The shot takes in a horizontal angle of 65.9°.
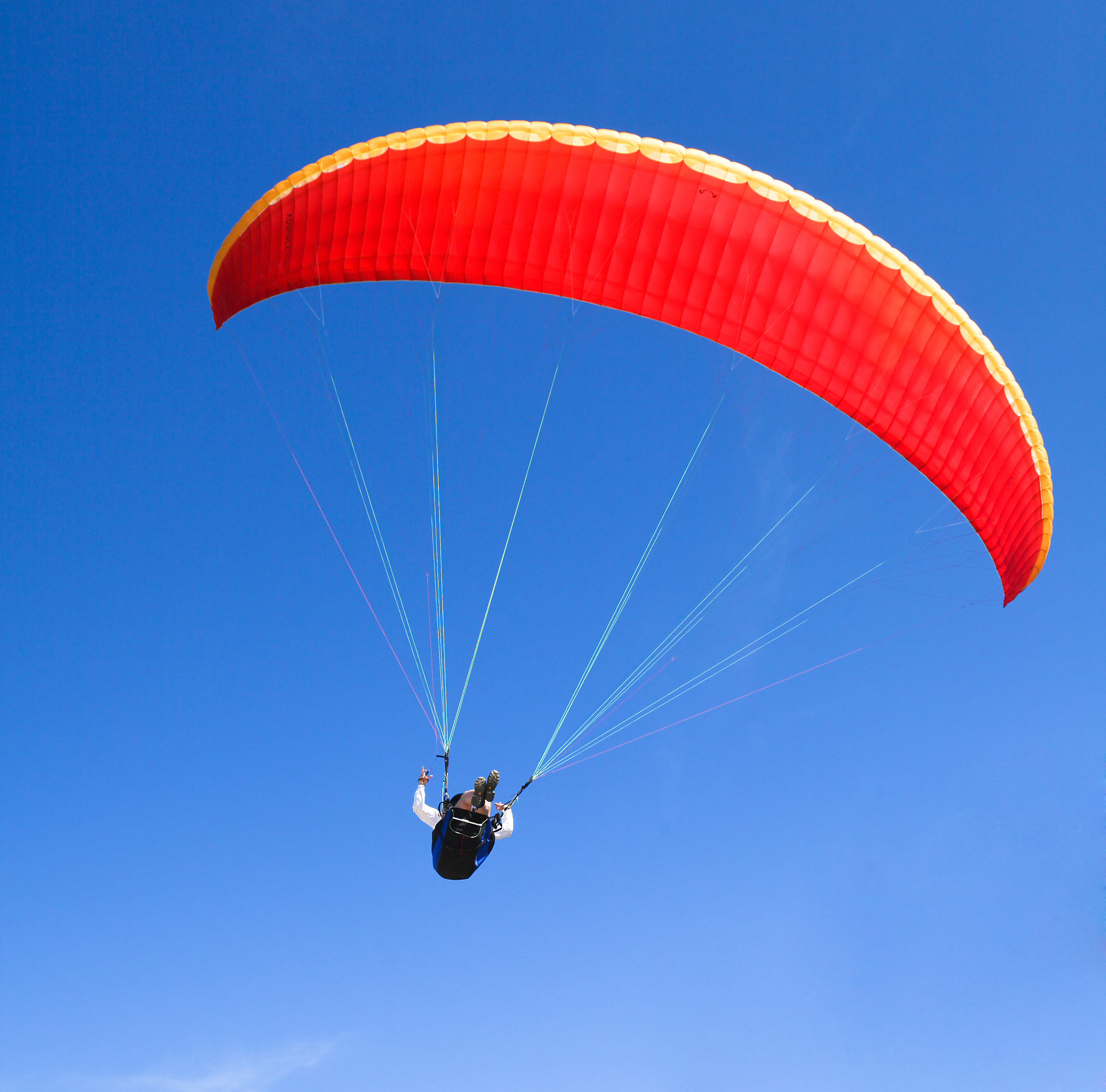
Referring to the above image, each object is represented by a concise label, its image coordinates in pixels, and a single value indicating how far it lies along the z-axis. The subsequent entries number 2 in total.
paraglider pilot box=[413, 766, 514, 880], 10.27
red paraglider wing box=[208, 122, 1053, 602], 10.06
